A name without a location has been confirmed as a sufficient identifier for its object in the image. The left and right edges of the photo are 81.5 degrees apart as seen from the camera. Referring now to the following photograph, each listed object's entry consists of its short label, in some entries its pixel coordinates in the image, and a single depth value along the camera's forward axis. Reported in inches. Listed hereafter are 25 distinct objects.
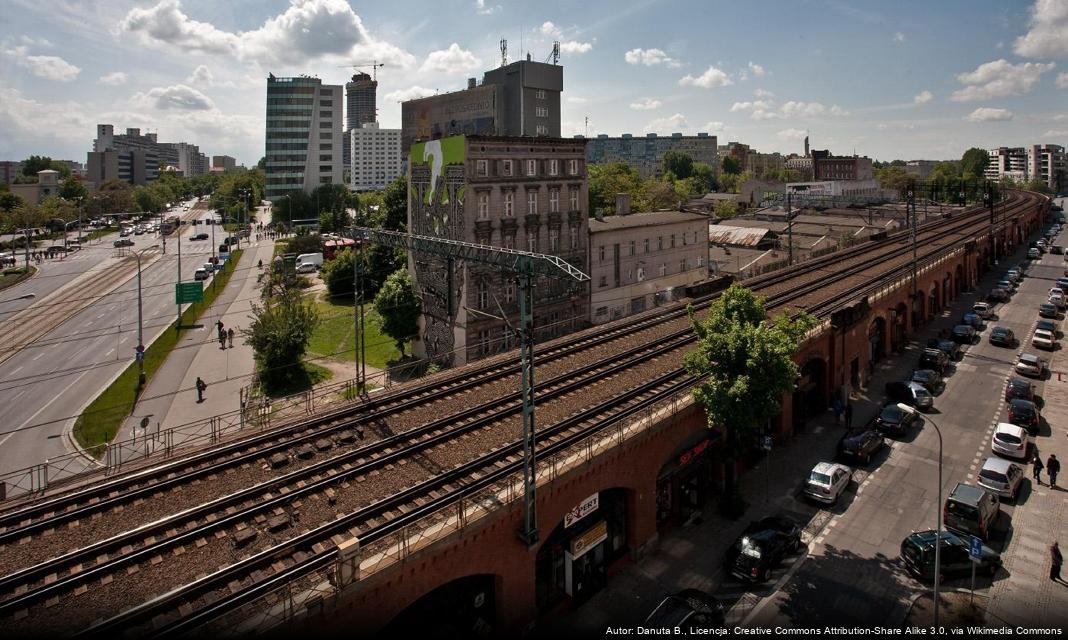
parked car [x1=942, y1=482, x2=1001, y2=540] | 811.4
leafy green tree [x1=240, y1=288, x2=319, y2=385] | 1411.2
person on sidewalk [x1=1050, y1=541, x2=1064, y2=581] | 729.0
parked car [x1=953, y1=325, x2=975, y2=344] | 1737.2
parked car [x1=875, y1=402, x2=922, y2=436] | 1148.5
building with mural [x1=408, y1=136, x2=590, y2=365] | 1566.2
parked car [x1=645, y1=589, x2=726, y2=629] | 613.6
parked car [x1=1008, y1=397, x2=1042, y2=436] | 1167.6
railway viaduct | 497.4
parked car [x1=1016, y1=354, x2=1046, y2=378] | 1456.7
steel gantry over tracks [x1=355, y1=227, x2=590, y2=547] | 585.9
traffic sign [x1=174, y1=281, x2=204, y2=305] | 1587.1
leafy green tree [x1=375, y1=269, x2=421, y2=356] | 1684.3
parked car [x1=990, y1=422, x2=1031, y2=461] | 1040.8
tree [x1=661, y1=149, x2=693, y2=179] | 7043.3
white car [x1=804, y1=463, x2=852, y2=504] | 910.4
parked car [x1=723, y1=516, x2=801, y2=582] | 741.3
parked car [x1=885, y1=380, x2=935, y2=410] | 1272.1
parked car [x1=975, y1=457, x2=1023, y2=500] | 920.1
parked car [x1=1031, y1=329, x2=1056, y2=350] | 1670.8
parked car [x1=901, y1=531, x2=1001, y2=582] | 740.0
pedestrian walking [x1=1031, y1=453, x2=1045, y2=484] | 984.3
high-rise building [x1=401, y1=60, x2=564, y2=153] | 4224.9
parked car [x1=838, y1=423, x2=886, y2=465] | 1042.1
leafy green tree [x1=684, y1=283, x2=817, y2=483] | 819.4
